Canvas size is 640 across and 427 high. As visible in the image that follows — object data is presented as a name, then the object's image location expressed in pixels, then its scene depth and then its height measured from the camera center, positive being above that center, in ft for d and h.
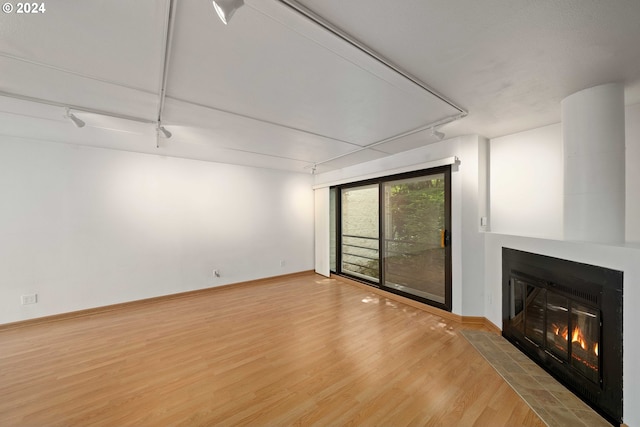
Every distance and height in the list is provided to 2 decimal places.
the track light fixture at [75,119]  7.22 +3.18
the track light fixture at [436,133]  8.77 +3.17
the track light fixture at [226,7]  3.08 +2.92
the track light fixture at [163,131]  8.43 +3.23
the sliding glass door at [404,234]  11.25 -1.29
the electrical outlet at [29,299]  10.03 -3.81
